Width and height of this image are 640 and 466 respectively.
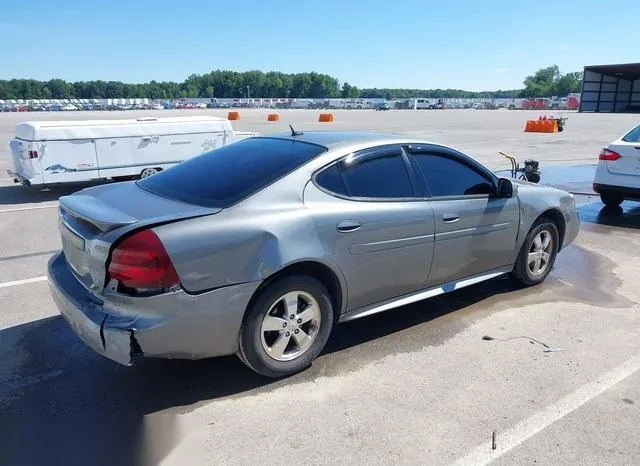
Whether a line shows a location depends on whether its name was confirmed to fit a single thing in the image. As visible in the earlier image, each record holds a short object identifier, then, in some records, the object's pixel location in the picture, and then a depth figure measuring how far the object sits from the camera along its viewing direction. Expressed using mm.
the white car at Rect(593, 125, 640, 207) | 8375
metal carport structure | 60156
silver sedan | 3111
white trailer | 10156
